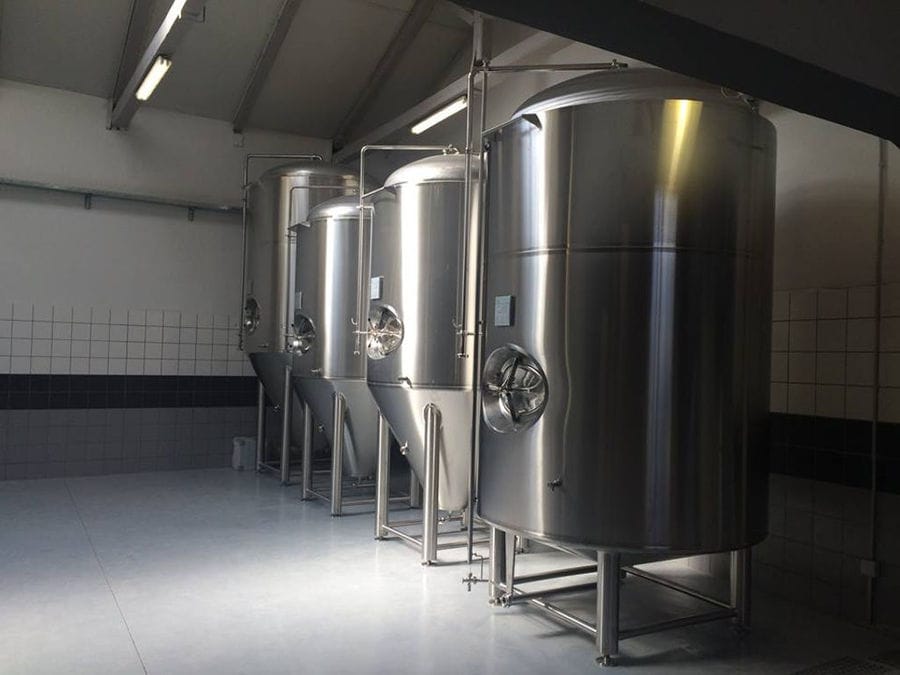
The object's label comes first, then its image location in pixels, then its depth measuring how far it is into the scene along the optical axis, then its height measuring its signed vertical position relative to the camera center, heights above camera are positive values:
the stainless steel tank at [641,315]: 2.75 +0.13
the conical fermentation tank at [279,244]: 6.39 +0.81
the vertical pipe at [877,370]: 3.24 -0.05
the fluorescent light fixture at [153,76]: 5.05 +1.78
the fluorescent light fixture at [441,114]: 5.42 +1.71
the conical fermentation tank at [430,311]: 4.01 +0.18
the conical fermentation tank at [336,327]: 5.21 +0.11
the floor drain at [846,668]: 2.79 -1.14
